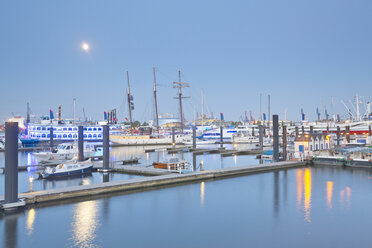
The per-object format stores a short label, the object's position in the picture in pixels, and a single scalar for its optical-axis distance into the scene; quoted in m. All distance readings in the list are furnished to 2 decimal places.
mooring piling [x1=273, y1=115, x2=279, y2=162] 46.51
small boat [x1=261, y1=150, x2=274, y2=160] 53.97
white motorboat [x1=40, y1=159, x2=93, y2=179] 38.88
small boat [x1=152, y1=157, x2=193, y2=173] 39.91
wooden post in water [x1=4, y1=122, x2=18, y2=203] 21.27
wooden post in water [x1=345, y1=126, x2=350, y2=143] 74.02
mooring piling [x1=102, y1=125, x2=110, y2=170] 38.97
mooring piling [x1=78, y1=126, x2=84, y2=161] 47.84
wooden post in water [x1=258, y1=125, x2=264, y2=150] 77.62
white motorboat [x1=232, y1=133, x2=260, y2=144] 109.62
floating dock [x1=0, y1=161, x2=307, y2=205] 25.11
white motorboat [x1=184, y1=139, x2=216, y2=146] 107.69
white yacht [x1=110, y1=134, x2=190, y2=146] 111.19
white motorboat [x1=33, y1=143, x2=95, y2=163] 56.92
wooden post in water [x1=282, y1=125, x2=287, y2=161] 48.83
